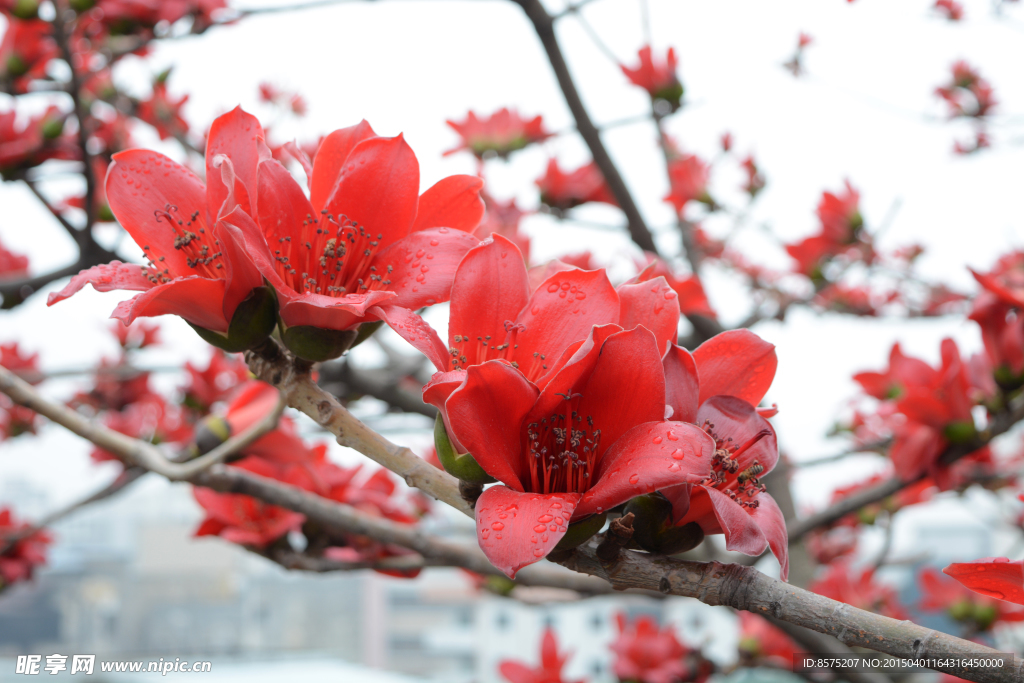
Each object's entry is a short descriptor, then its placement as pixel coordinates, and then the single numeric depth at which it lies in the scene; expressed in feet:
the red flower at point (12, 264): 6.22
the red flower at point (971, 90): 9.76
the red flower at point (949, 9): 8.68
